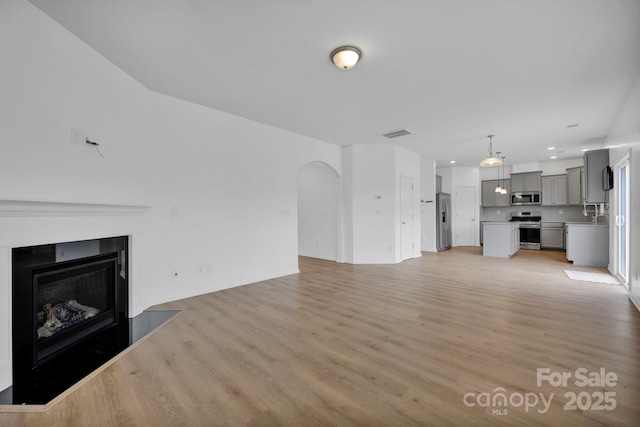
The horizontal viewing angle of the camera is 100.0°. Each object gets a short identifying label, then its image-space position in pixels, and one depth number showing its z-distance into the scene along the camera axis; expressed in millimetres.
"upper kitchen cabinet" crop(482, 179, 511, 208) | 9289
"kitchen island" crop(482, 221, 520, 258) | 7133
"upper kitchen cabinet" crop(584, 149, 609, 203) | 5453
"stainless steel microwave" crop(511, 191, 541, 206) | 8729
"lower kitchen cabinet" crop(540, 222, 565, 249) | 8289
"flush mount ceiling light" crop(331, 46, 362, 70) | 2615
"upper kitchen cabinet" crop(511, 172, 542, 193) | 8680
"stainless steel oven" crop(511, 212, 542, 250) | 8625
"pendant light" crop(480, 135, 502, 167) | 5617
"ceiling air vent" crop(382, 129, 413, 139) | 5340
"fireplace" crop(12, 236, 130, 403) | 2012
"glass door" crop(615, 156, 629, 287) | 4508
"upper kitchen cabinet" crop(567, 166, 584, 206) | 7949
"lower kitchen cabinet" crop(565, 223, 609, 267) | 5938
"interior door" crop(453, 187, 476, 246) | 9695
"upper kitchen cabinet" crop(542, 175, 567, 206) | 8305
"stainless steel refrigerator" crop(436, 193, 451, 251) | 8539
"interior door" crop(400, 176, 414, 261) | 6785
